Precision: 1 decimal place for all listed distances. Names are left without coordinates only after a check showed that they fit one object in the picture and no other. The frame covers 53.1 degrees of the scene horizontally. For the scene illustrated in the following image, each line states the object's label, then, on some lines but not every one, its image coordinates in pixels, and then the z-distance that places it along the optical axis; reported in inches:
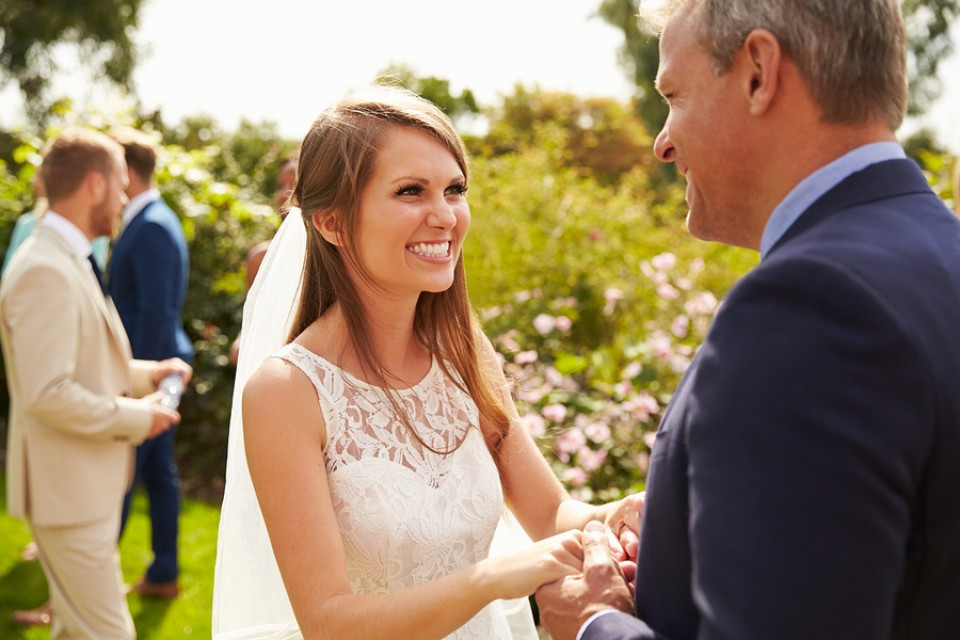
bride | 84.7
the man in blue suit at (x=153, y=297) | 222.8
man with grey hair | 48.8
